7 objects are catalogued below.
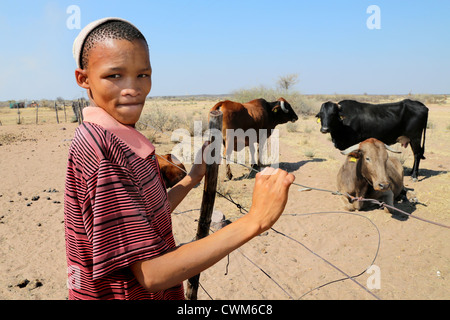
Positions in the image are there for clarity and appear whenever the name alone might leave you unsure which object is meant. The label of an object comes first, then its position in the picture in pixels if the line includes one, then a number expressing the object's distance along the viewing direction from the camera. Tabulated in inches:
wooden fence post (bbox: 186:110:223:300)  78.9
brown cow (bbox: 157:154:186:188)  254.2
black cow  329.7
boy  33.4
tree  1370.6
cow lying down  204.8
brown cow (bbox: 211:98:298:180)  311.9
